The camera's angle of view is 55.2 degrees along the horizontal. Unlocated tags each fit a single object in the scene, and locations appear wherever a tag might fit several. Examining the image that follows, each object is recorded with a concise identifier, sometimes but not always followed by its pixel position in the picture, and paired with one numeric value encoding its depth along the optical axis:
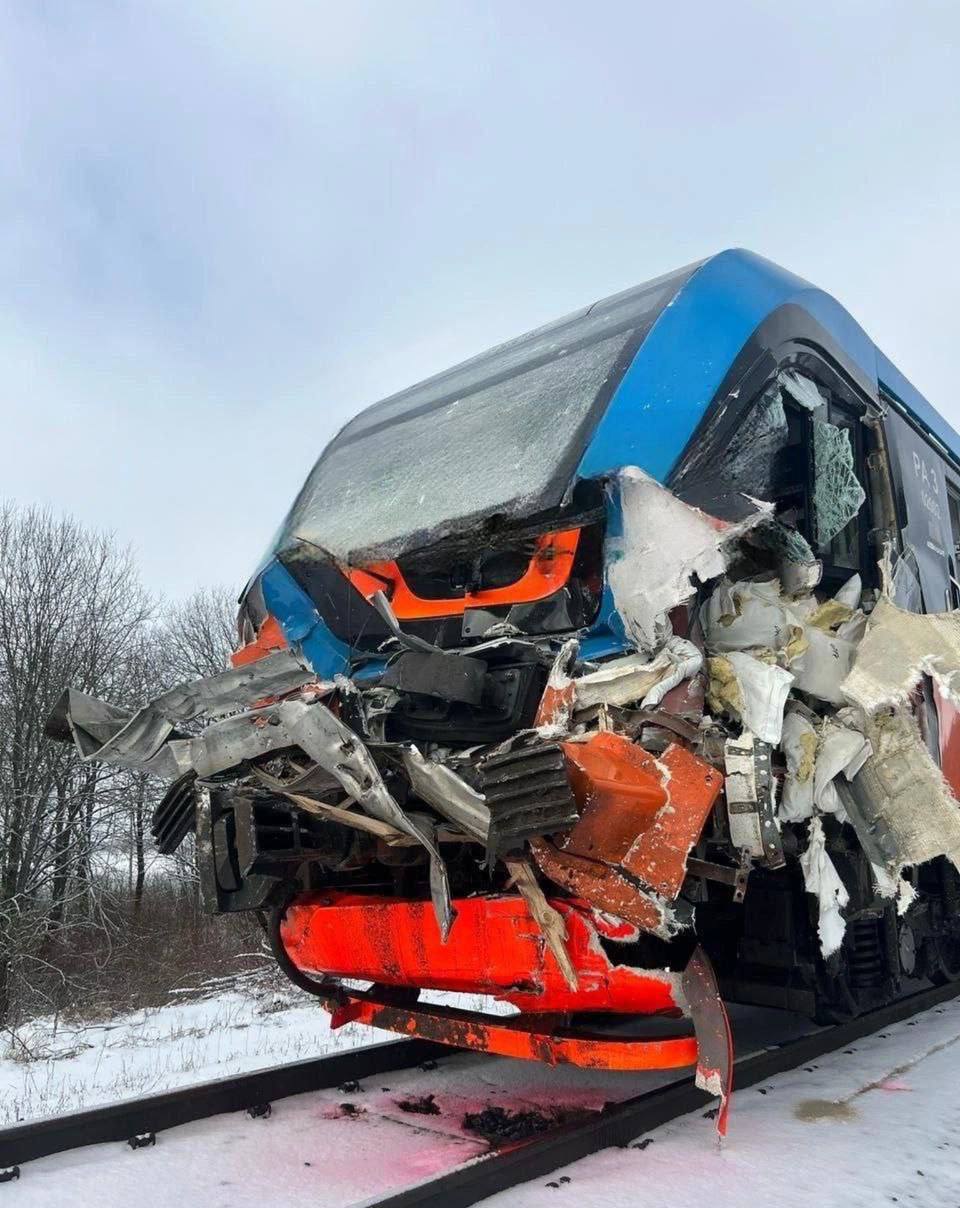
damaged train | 2.42
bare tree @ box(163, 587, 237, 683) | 29.19
